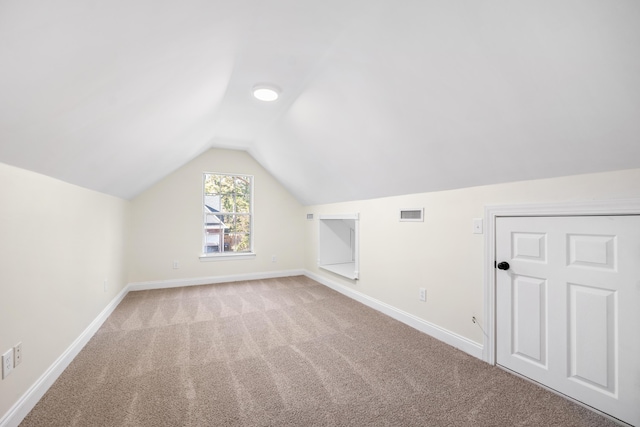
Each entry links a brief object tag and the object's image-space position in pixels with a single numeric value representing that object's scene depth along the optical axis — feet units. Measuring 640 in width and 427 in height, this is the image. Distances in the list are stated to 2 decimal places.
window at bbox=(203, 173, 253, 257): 16.62
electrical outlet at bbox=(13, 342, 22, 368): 5.09
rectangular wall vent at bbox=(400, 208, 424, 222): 9.46
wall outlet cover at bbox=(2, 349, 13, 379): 4.76
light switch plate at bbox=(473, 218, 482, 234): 7.63
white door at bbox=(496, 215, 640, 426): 5.21
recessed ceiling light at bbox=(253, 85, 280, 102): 8.31
